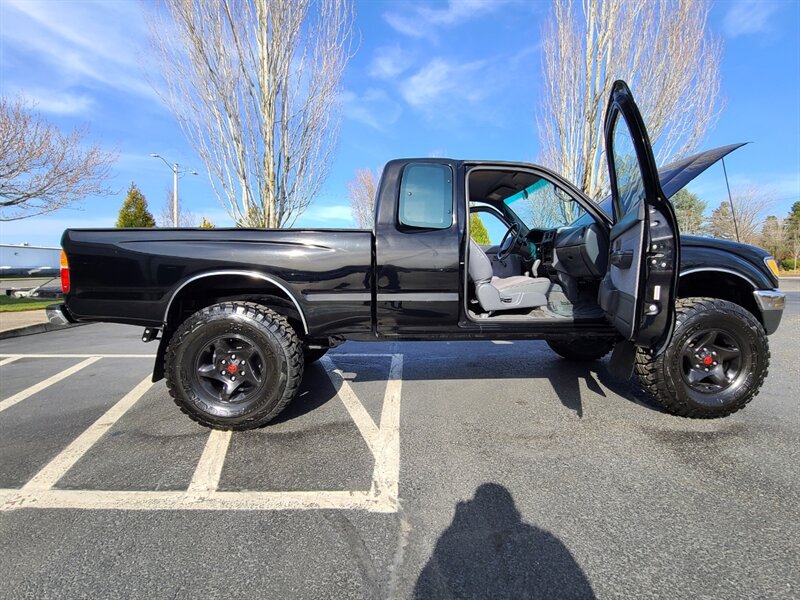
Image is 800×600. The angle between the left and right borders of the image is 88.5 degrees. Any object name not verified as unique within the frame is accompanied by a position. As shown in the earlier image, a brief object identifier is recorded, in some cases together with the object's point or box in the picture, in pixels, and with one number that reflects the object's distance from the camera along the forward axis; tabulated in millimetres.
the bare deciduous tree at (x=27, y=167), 9461
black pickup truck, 2961
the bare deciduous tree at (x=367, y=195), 32431
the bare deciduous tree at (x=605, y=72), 11336
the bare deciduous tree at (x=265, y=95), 10312
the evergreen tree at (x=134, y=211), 27219
